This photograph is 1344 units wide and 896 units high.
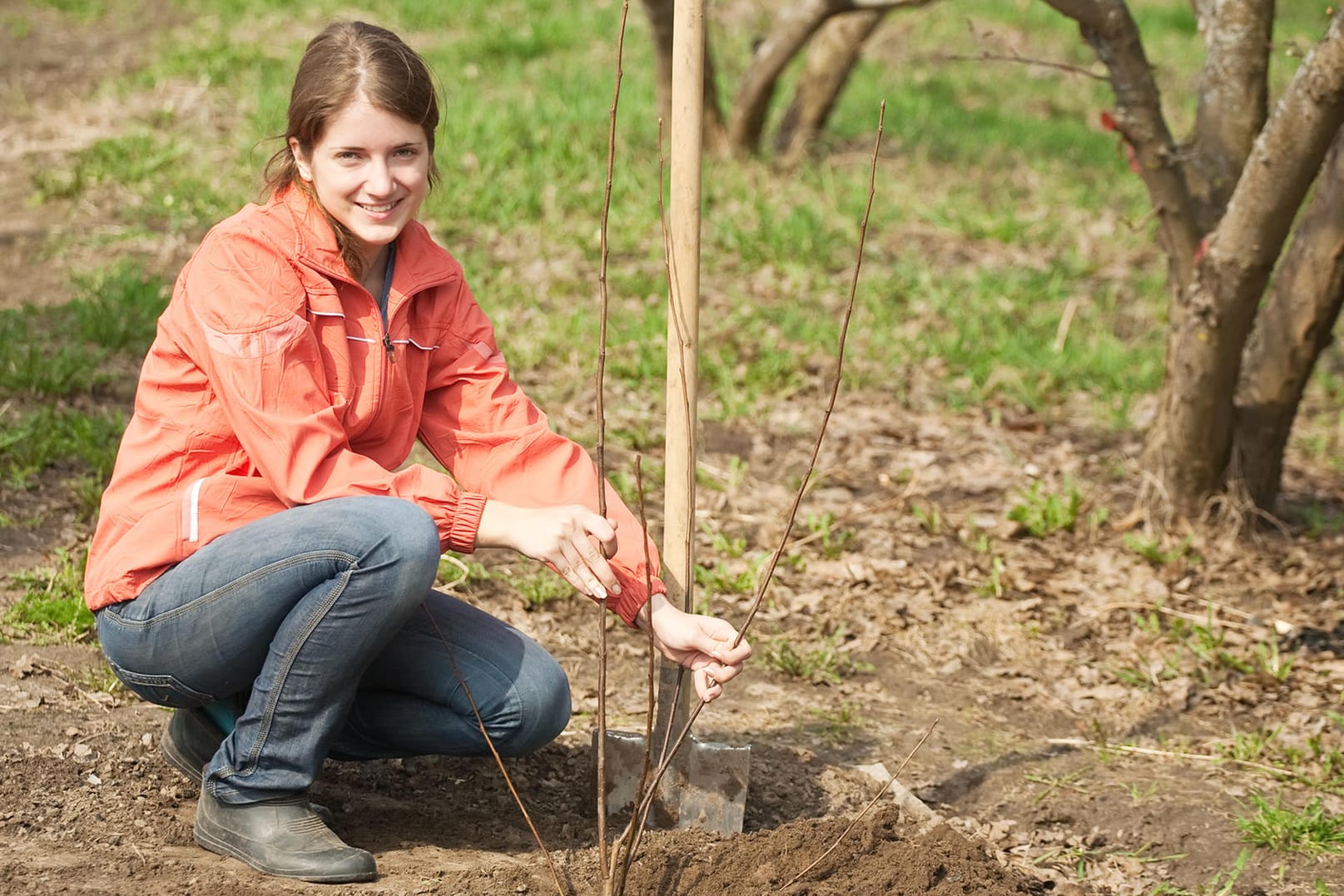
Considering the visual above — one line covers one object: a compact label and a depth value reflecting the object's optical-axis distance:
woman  4.58
